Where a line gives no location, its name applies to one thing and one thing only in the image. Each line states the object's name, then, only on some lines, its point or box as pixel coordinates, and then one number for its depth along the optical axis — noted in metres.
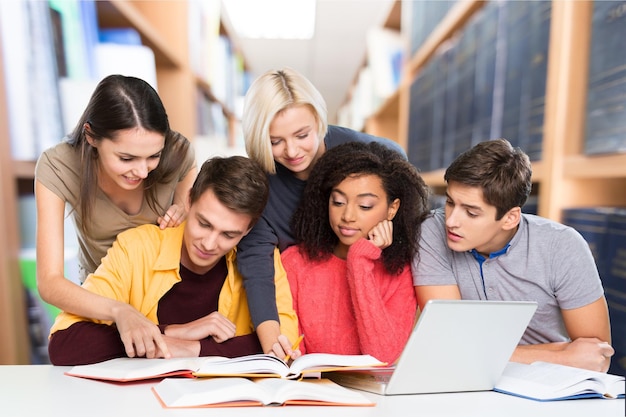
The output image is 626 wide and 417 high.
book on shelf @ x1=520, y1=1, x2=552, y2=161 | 1.29
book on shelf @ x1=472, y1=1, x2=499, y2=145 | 1.59
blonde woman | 1.19
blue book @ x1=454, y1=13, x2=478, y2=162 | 1.77
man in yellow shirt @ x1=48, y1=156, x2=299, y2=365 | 1.04
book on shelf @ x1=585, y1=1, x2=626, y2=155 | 1.06
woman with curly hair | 1.17
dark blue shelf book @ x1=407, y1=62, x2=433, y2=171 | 2.32
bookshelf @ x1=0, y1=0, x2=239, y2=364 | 1.06
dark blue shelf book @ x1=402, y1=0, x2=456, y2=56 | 2.19
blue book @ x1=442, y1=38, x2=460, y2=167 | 1.94
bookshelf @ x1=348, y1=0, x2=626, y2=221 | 1.21
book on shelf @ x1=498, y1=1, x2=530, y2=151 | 1.39
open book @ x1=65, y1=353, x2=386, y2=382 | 0.79
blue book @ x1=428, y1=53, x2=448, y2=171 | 2.10
